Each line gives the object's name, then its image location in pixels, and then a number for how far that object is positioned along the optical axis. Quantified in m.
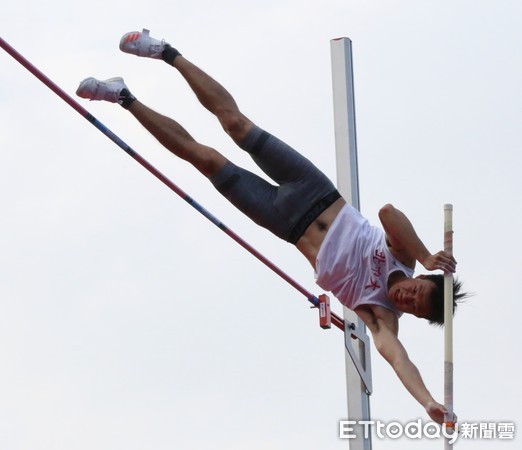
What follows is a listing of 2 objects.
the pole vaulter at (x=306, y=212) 16.09
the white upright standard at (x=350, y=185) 17.87
